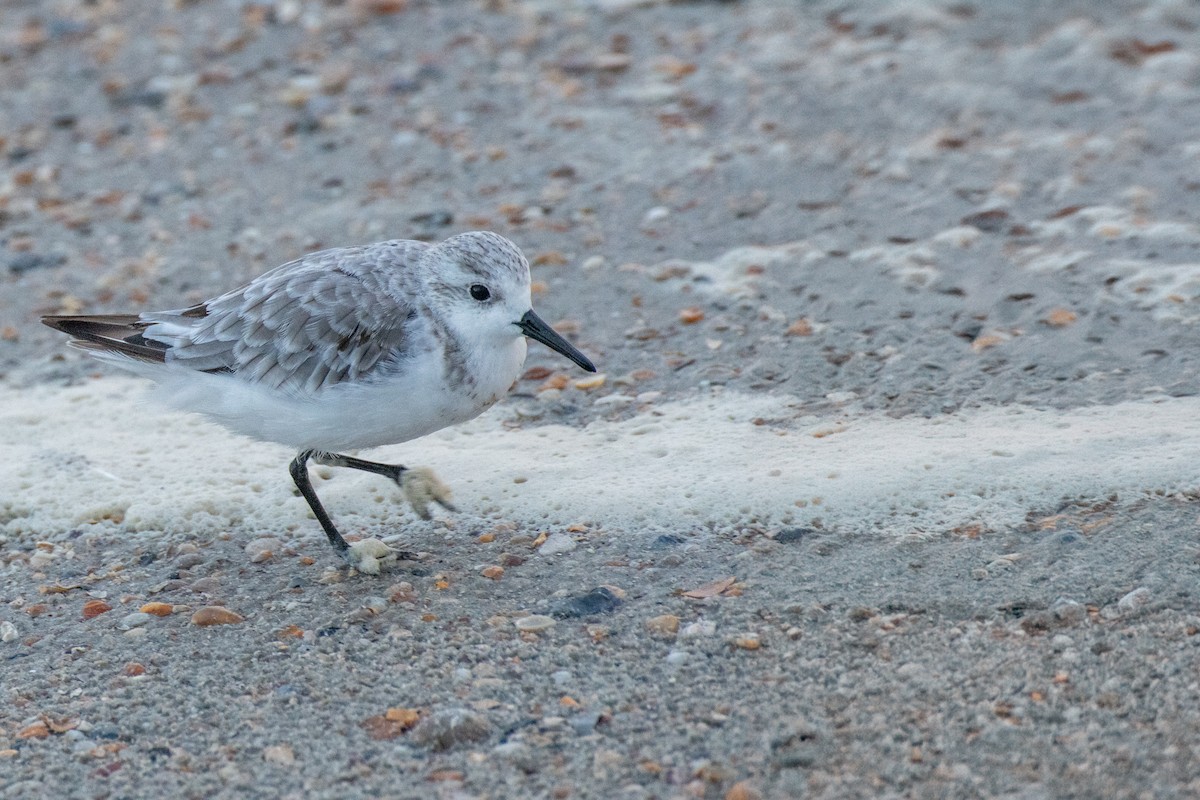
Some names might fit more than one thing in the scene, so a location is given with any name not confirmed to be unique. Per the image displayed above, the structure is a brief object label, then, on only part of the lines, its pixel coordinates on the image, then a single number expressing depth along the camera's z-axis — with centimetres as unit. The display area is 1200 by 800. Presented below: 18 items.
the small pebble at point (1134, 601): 638
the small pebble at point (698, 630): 662
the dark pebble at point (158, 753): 608
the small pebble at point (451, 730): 596
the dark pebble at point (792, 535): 751
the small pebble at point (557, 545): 768
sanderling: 745
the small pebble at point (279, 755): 596
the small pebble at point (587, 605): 696
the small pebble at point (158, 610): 737
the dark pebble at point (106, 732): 627
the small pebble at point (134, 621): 726
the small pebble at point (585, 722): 597
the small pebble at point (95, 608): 740
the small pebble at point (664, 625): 670
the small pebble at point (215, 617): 722
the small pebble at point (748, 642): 648
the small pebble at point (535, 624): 685
